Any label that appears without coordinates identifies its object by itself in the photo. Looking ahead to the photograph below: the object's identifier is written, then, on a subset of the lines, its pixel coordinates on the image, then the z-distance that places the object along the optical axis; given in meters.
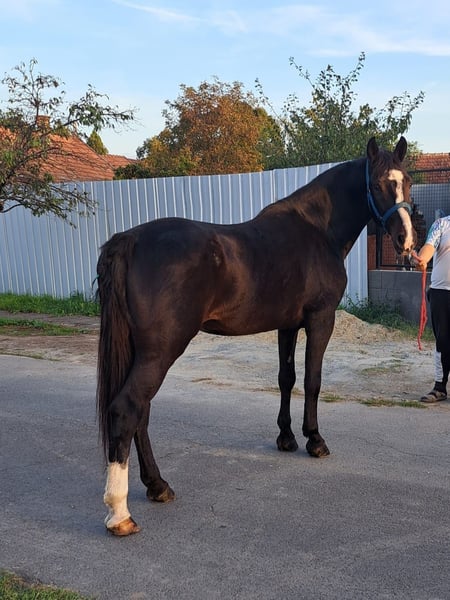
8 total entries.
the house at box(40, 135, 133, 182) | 12.71
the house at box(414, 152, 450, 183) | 25.72
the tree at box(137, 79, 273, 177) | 25.11
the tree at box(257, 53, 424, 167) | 14.59
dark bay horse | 3.85
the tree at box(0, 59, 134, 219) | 11.28
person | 6.39
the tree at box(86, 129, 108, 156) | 38.78
